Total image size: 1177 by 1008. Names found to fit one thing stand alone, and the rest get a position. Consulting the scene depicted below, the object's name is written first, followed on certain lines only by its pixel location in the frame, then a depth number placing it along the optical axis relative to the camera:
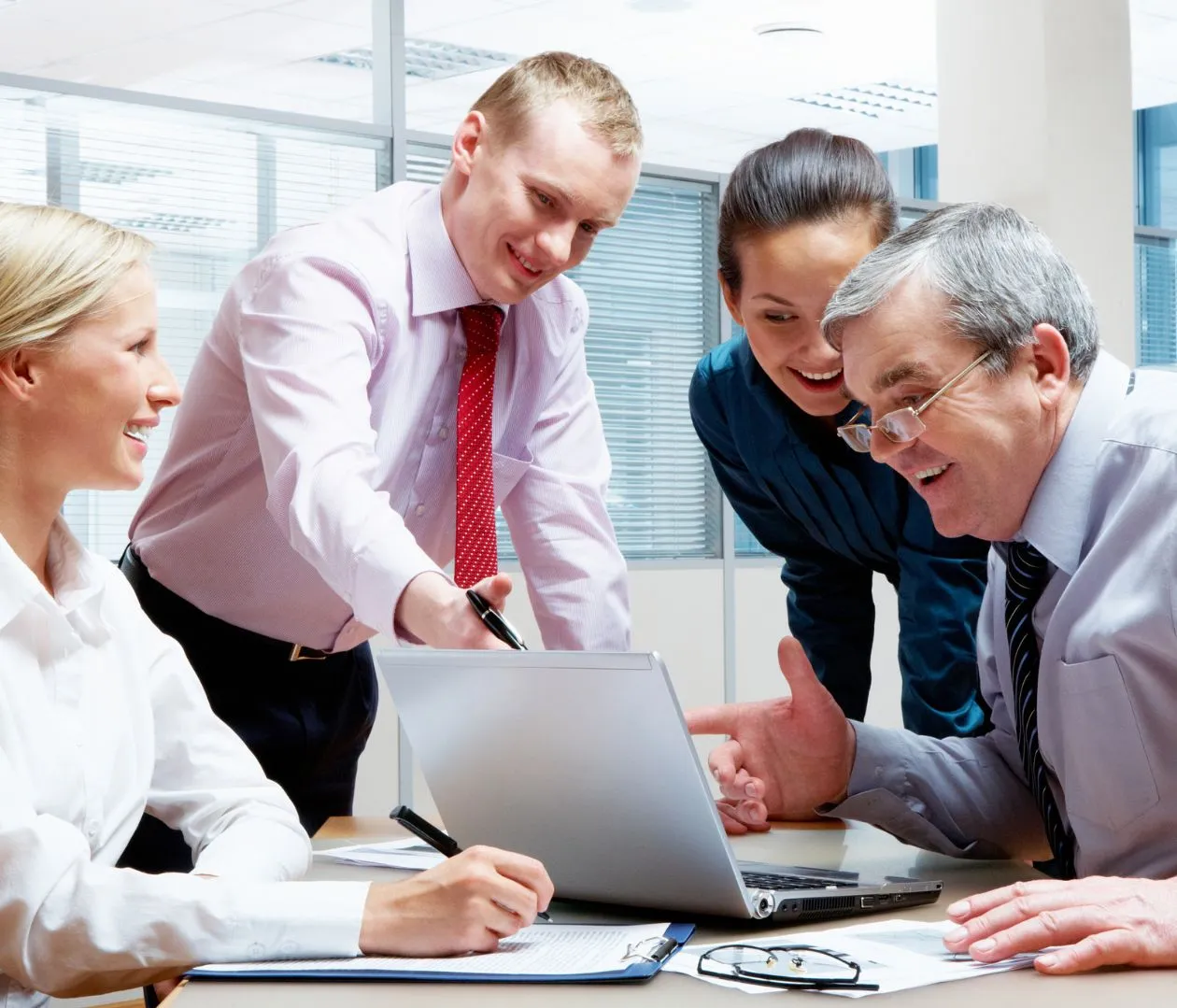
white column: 4.23
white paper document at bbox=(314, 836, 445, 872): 1.55
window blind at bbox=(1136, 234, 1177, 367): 5.68
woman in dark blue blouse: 1.96
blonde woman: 1.14
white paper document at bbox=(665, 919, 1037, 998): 1.06
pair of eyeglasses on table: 1.04
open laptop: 1.16
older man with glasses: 1.38
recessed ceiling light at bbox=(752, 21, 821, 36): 7.38
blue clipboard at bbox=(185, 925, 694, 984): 1.06
